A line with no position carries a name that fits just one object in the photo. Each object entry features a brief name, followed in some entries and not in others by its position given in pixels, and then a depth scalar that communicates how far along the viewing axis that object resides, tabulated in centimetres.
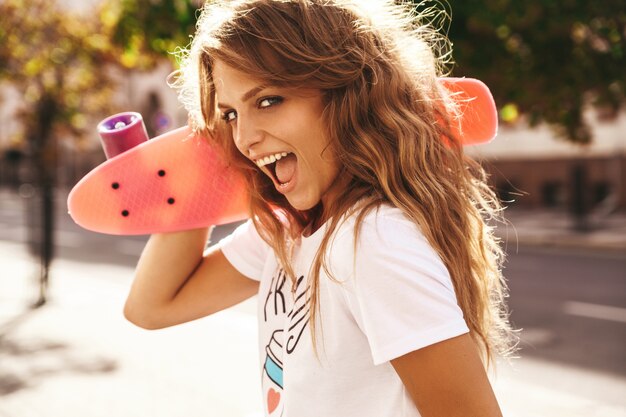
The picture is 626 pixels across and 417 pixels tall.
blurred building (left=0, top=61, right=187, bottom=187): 3341
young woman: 105
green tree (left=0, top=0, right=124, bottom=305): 1684
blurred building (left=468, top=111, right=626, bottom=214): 1858
